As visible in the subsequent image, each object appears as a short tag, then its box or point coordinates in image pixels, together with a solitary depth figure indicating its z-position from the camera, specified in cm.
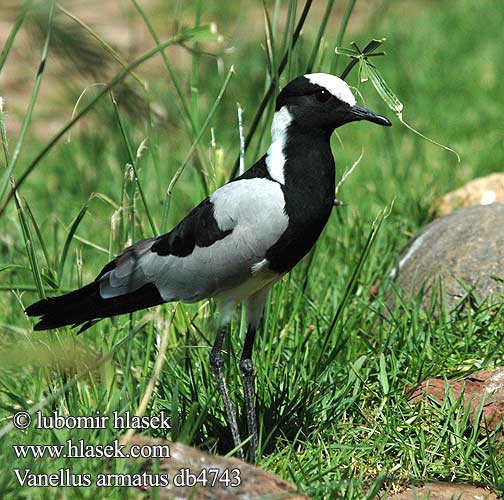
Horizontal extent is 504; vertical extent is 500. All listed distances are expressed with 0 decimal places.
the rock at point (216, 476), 387
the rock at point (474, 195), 766
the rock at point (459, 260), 625
